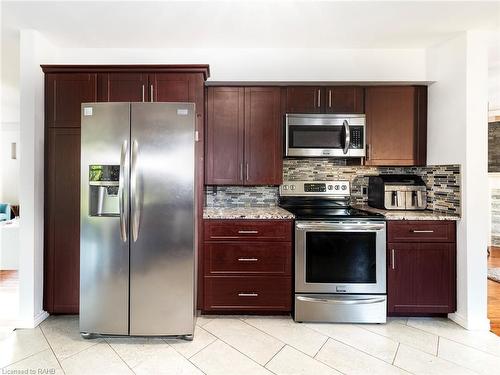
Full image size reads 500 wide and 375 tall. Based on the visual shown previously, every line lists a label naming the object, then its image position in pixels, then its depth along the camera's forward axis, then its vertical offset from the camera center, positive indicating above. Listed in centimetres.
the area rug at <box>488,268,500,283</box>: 356 -110
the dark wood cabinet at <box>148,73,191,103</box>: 250 +84
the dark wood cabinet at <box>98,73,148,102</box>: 252 +86
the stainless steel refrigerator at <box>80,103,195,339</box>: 212 -27
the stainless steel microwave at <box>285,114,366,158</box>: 276 +49
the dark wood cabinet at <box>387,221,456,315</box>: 247 -69
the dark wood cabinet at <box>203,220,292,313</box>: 249 -65
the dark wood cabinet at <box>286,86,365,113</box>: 280 +83
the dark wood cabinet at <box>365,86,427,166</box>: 280 +61
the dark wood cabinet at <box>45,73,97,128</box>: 249 +76
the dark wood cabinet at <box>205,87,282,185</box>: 279 +51
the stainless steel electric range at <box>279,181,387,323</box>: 243 -68
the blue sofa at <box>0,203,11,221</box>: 529 -49
